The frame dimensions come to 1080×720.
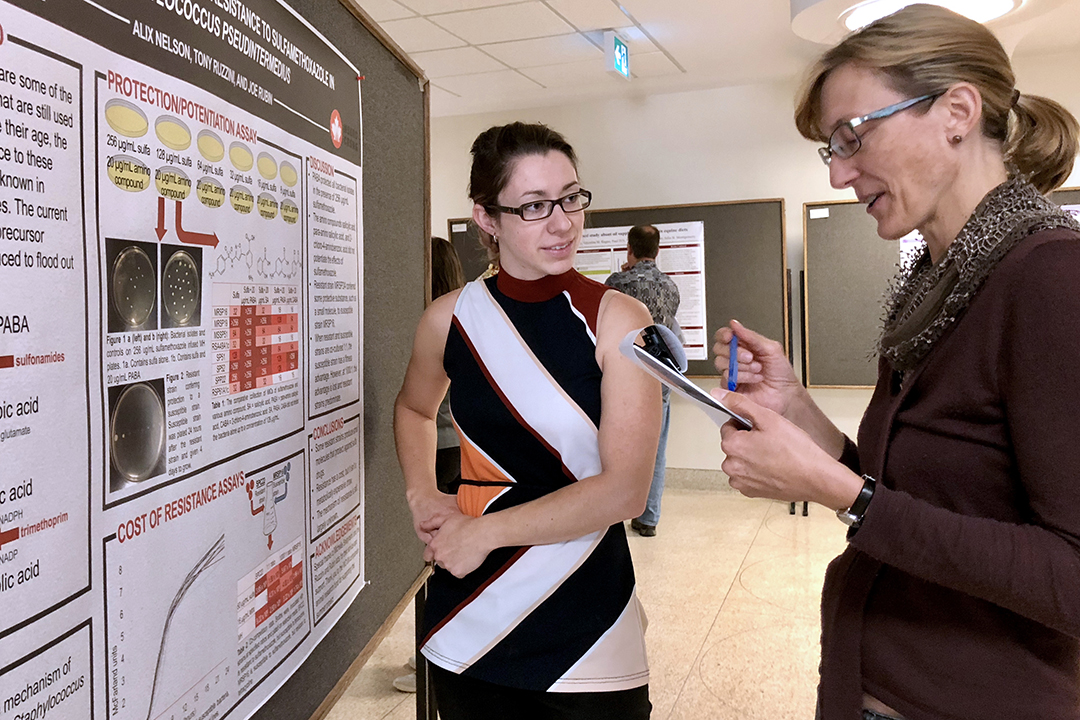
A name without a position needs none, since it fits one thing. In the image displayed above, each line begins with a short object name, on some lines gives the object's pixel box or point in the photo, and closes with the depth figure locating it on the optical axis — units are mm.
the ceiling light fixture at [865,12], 3479
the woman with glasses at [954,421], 746
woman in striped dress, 1151
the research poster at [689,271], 5352
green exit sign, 4277
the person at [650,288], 4414
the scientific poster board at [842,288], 4906
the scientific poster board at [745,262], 5105
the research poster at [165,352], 565
